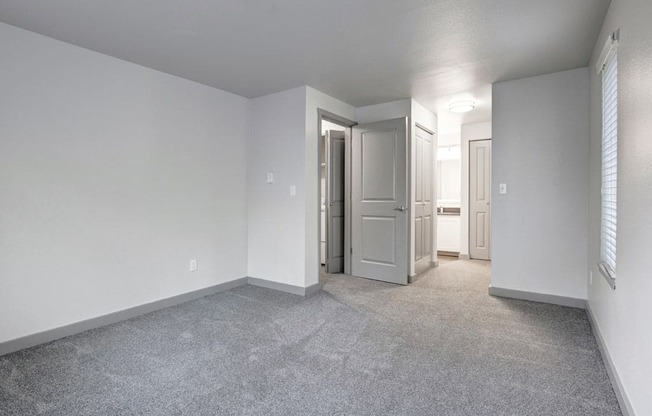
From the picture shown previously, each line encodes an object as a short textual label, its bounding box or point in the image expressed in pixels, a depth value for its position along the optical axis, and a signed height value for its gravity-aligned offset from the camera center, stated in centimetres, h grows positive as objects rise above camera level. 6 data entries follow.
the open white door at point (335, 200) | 477 -2
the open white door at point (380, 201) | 412 -3
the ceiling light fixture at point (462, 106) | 416 +118
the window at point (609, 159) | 205 +26
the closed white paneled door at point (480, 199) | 568 -1
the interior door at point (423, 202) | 443 -5
